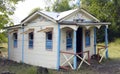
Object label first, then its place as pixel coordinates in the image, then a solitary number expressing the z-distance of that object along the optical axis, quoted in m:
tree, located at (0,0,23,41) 9.75
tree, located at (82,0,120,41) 16.33
